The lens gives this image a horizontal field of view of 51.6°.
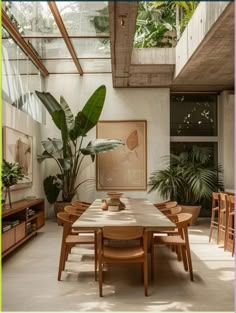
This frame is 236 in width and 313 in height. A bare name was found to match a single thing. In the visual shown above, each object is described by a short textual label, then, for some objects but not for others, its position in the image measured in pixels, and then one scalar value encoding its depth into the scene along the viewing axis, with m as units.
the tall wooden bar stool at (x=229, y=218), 3.66
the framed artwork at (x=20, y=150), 4.08
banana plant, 5.19
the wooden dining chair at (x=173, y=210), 3.35
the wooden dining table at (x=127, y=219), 2.40
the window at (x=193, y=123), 6.29
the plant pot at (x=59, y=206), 5.49
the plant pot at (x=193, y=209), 5.35
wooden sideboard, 3.43
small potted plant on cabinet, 3.58
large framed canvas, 6.10
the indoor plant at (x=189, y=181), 5.39
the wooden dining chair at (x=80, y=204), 3.92
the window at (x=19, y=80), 4.17
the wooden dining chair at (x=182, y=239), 2.68
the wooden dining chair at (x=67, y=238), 2.72
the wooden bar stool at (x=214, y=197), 4.10
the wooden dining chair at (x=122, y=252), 2.32
